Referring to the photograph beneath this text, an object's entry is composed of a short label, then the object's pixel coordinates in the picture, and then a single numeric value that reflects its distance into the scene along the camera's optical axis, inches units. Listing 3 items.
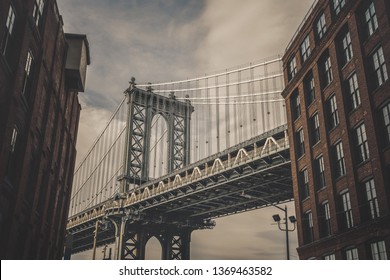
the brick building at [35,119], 757.9
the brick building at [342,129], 914.7
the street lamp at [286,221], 1091.3
